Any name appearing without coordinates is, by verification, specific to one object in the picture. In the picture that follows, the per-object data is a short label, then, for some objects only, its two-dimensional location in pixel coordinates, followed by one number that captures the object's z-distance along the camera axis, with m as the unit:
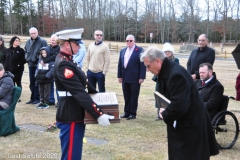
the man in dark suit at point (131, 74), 6.38
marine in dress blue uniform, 2.97
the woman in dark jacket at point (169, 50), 5.72
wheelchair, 4.58
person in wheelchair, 4.65
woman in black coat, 7.59
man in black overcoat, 2.69
